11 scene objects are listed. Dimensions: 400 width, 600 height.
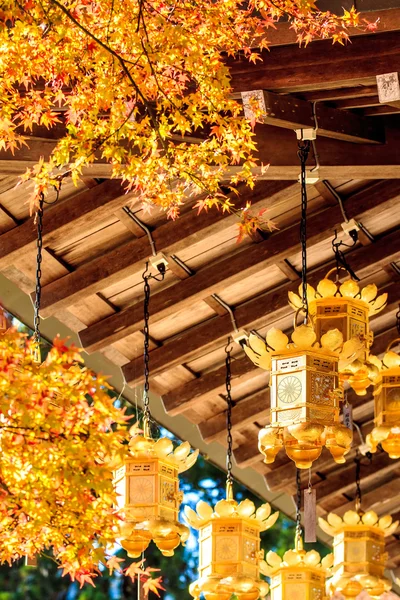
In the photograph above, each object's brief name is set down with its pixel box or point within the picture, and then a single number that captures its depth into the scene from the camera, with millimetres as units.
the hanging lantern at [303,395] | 6956
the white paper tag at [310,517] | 9865
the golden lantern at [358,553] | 9972
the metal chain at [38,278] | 7598
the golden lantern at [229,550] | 8807
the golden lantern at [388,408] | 8379
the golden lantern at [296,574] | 9507
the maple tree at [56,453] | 4534
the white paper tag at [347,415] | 9282
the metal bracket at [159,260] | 8881
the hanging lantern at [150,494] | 8015
